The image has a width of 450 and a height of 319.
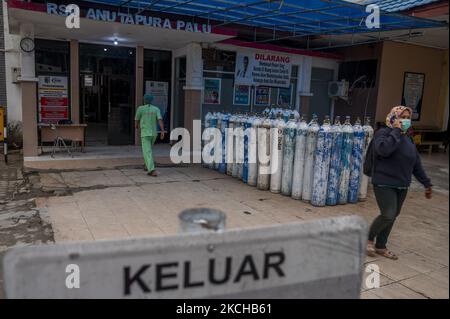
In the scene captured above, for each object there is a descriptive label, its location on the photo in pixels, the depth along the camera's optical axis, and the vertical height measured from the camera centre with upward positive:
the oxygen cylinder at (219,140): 8.32 -0.87
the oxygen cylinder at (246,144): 7.35 -0.81
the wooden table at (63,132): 9.03 -0.95
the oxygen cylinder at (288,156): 6.43 -0.87
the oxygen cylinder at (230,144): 7.88 -0.89
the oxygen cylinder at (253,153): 7.14 -0.94
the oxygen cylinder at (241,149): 7.56 -0.95
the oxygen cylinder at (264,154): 6.91 -0.92
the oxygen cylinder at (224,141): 8.09 -0.87
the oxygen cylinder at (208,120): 8.61 -0.48
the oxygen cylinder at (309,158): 6.10 -0.84
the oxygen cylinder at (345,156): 6.09 -0.78
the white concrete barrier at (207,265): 1.67 -0.76
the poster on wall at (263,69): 11.88 +0.94
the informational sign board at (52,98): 10.35 -0.22
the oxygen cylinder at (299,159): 6.24 -0.89
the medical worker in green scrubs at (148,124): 7.85 -0.57
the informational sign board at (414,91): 12.80 +0.54
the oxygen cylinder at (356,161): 6.14 -0.86
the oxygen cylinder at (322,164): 5.96 -0.90
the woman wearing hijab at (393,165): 3.98 -0.58
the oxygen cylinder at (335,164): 6.04 -0.90
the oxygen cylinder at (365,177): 6.44 -1.13
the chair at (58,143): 9.04 -1.29
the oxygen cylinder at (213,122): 8.47 -0.50
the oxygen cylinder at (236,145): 7.68 -0.89
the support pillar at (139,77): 11.21 +0.48
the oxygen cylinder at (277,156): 6.65 -0.92
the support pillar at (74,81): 10.46 +0.25
